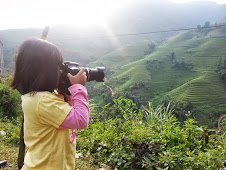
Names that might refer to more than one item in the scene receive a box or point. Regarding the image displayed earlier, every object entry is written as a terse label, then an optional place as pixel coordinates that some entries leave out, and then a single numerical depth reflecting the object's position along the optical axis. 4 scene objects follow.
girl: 0.85
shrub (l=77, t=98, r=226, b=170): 1.72
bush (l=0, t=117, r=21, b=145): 2.57
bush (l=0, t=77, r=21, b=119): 4.04
